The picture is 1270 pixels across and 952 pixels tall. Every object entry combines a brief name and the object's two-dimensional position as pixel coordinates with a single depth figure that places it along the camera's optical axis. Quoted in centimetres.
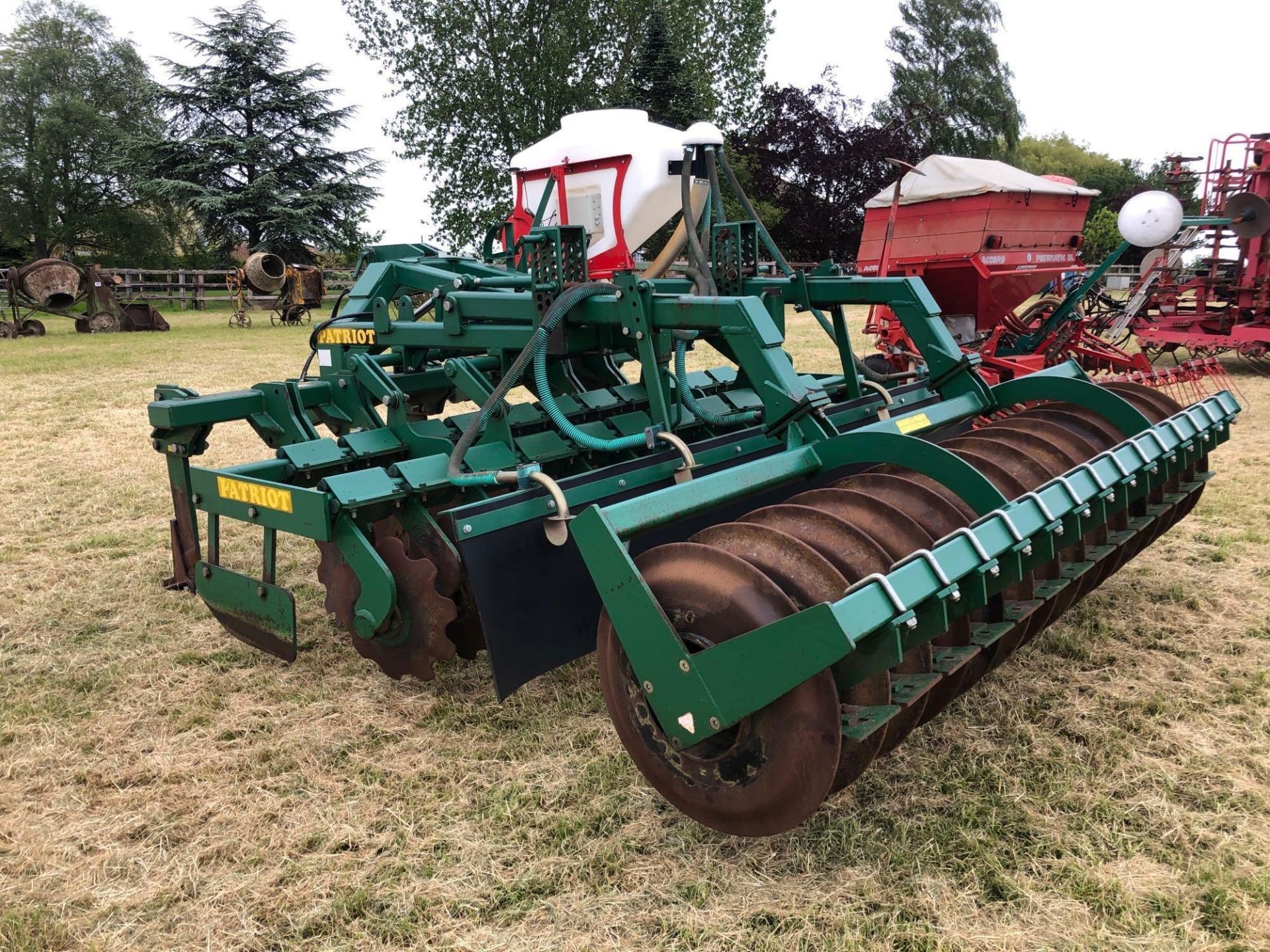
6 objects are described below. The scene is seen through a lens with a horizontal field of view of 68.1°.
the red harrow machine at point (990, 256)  909
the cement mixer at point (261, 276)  2270
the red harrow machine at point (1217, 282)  1043
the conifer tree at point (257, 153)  2898
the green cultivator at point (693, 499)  240
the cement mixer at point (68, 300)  1861
